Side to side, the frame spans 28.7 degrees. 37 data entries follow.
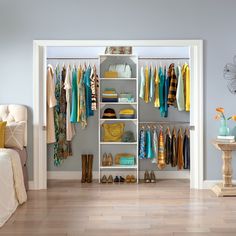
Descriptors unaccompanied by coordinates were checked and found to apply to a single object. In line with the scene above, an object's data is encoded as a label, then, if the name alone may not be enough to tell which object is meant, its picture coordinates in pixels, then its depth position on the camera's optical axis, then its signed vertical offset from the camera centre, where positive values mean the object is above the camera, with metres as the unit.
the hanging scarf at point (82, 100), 6.76 +0.22
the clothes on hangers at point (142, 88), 6.82 +0.41
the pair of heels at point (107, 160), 6.96 -0.68
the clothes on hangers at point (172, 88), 6.76 +0.40
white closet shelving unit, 6.96 +0.16
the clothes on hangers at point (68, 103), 6.79 +0.18
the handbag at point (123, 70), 6.89 +0.68
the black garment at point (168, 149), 6.91 -0.50
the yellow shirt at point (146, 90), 6.84 +0.37
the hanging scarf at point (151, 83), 6.80 +0.48
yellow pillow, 5.42 -0.21
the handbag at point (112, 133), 7.04 -0.27
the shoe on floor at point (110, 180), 6.67 -0.94
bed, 4.44 -0.58
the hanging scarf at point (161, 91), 6.83 +0.36
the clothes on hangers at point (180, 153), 6.88 -0.56
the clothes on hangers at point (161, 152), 6.85 -0.54
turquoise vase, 5.80 -0.17
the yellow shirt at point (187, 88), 6.72 +0.40
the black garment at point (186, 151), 6.87 -0.53
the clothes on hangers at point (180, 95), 6.73 +0.30
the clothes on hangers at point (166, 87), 6.75 +0.42
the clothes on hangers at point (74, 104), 6.78 +0.17
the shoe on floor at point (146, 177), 6.69 -0.90
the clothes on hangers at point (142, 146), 6.86 -0.45
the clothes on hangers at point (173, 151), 6.89 -0.53
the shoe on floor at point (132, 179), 6.71 -0.93
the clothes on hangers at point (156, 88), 6.82 +0.41
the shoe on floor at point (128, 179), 6.72 -0.93
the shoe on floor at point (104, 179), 6.66 -0.93
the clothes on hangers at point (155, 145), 6.89 -0.44
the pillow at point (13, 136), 5.54 -0.25
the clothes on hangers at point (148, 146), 6.86 -0.46
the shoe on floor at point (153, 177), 6.68 -0.90
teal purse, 6.94 -0.69
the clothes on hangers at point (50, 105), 6.62 +0.15
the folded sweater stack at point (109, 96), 6.86 +0.29
